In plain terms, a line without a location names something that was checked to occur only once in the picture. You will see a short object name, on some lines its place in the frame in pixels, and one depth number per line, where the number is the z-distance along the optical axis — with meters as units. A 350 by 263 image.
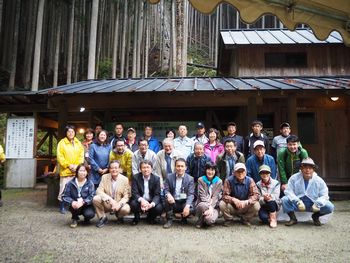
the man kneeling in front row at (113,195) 5.51
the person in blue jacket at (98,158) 6.59
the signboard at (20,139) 10.93
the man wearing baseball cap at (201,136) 6.92
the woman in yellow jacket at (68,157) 6.84
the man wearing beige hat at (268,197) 5.45
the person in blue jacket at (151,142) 7.13
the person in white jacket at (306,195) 5.32
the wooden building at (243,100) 7.66
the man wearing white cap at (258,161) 5.94
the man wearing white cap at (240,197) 5.40
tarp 2.23
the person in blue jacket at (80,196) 5.49
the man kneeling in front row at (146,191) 5.58
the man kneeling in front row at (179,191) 5.59
